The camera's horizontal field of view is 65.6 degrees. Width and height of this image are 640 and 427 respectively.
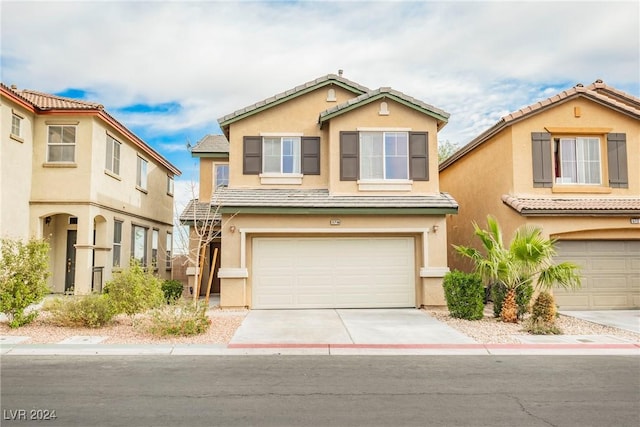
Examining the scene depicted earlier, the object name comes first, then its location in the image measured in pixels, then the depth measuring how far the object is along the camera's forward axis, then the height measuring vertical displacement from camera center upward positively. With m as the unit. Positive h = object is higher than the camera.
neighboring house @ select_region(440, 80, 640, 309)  14.59 +1.94
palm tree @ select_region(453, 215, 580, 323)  12.29 -0.47
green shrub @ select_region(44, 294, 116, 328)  11.26 -1.50
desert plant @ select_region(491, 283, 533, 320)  12.76 -1.33
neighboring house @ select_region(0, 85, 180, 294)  16.09 +2.18
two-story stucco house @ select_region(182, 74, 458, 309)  14.77 +1.16
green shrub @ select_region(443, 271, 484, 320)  12.78 -1.29
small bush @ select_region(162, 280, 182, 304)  15.72 -1.38
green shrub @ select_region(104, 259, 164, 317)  11.48 -1.08
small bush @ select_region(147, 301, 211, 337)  10.48 -1.59
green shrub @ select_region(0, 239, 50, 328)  11.06 -0.78
